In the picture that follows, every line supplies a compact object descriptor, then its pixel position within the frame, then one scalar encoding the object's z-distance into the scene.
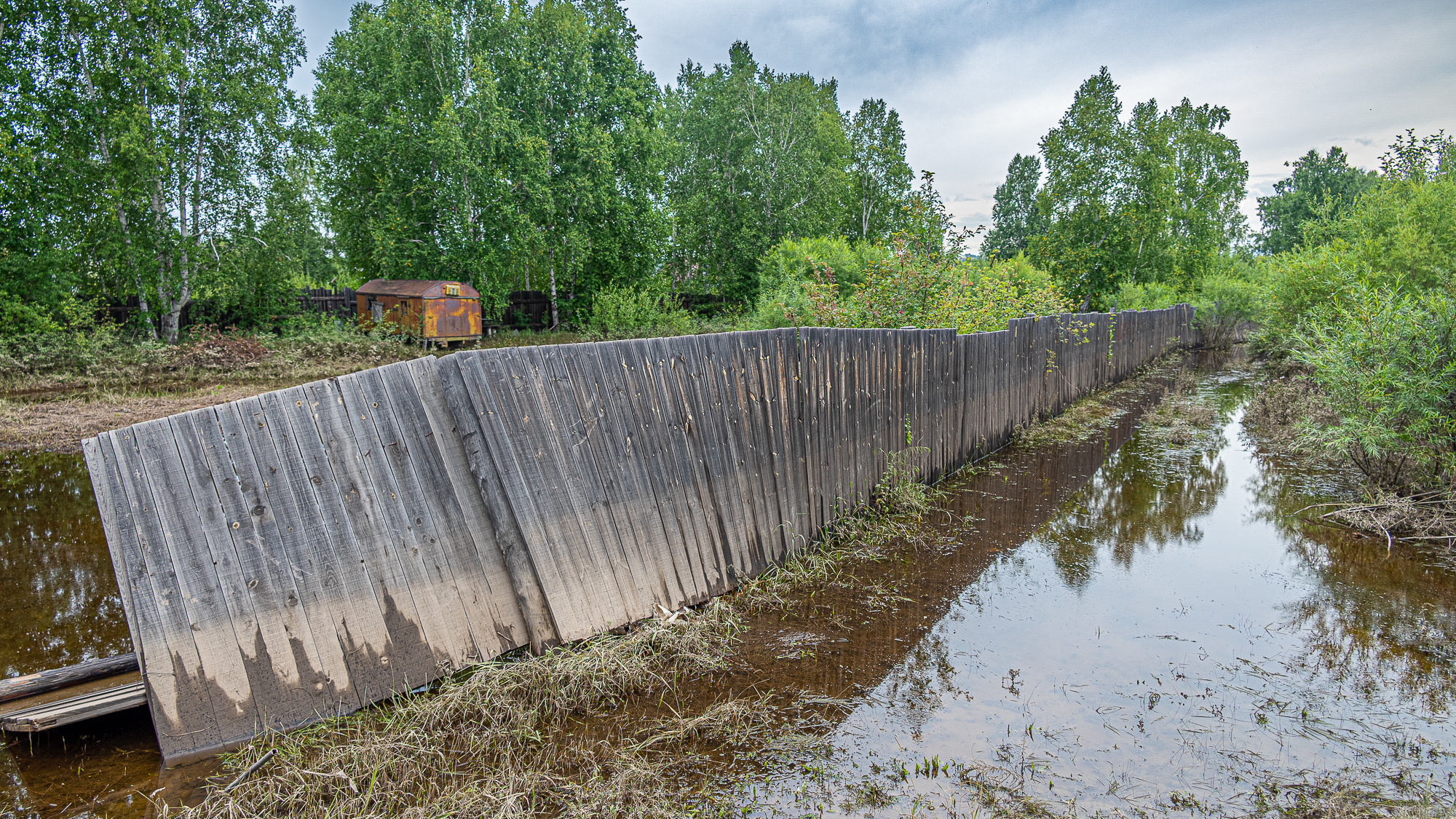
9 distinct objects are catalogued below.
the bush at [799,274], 11.86
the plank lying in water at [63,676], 2.86
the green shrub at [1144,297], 26.36
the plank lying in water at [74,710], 2.69
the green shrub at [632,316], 23.20
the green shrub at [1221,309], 26.33
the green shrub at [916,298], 8.90
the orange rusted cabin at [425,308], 20.55
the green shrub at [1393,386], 5.65
